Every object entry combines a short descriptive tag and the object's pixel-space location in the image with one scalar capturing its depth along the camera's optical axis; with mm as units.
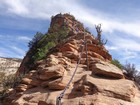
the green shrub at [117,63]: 10286
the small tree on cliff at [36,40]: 12605
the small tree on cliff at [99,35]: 10576
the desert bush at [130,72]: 8092
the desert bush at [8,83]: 8989
